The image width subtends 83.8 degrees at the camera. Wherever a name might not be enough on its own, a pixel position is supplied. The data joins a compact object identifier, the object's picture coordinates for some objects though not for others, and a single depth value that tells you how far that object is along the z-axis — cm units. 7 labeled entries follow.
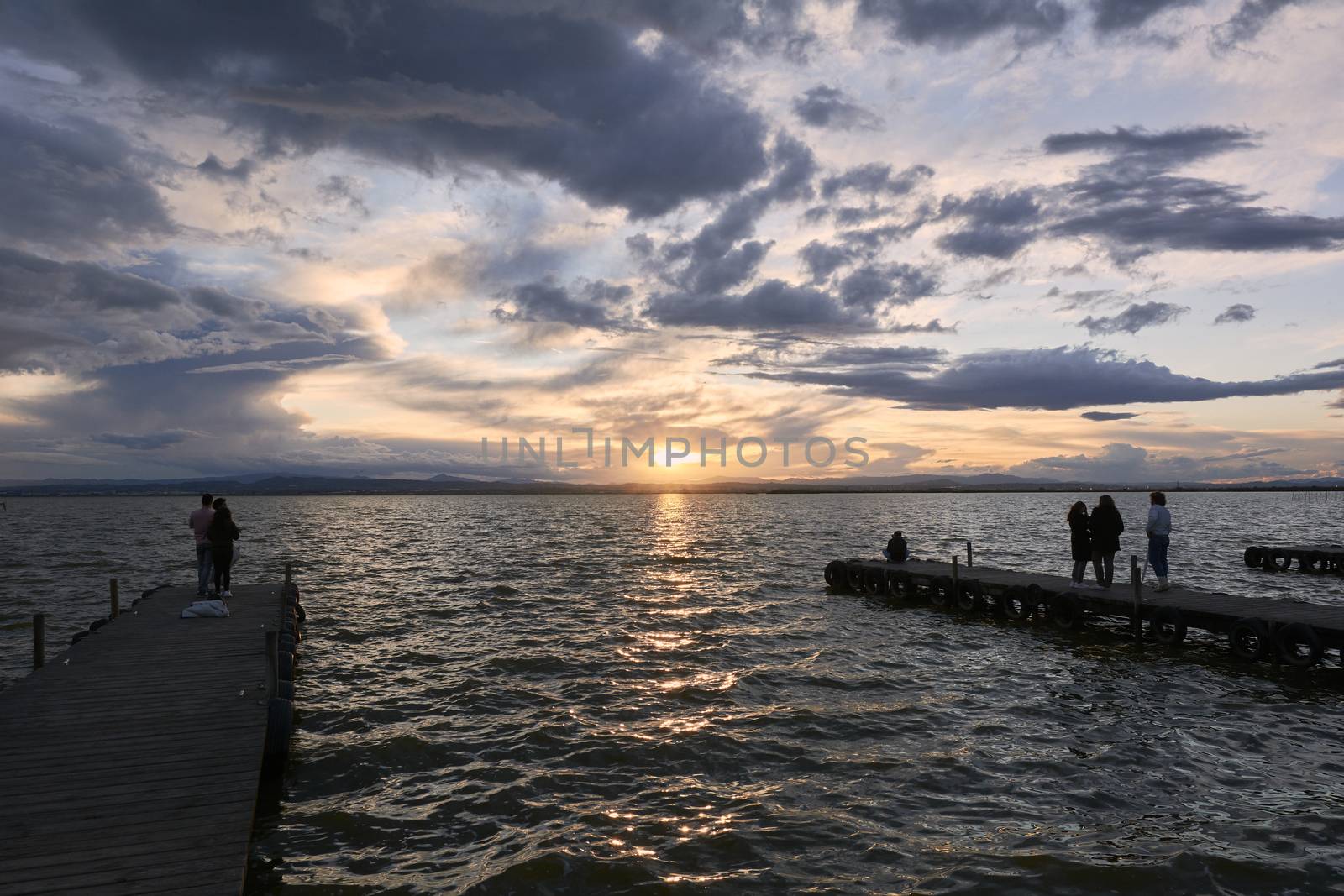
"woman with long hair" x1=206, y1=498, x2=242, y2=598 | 1959
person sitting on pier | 3112
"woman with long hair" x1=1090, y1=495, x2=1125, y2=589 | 2146
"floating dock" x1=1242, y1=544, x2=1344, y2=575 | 3822
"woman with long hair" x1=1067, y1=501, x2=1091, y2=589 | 2298
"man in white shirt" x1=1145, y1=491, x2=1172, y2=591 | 1983
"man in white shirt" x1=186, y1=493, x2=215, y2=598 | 1934
